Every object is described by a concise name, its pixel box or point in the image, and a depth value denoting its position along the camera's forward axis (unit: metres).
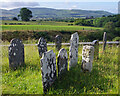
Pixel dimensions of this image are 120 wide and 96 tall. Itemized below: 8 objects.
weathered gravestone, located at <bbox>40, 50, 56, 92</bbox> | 5.30
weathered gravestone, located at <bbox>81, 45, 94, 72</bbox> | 6.96
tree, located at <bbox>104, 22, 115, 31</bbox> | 36.63
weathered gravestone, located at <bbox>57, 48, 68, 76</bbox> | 6.32
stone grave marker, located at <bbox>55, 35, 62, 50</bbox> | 12.36
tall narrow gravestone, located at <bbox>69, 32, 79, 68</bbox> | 7.86
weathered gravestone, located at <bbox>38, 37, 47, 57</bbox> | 9.44
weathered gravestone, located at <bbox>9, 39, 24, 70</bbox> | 7.57
